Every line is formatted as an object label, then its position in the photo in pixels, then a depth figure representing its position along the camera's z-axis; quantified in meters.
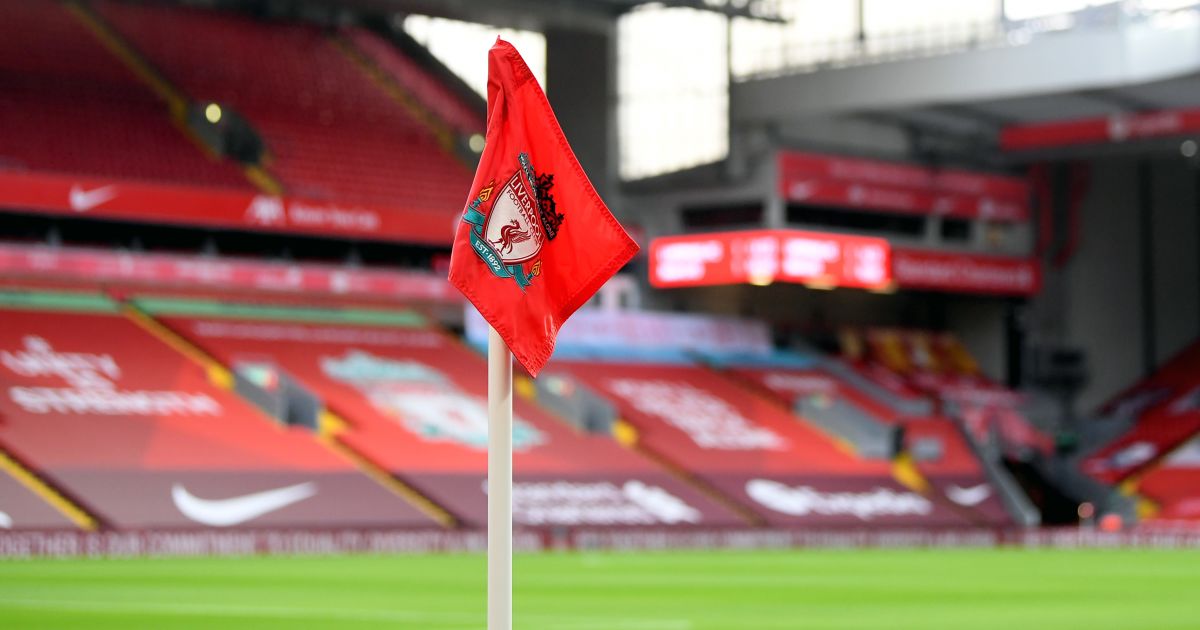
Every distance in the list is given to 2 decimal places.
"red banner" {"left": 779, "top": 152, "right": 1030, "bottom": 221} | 47.22
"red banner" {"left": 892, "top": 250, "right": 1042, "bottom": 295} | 49.69
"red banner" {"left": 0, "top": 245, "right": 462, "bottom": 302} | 37.47
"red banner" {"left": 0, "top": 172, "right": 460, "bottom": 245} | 37.22
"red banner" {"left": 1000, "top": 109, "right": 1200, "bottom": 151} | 42.88
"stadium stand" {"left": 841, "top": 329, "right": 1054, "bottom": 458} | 48.84
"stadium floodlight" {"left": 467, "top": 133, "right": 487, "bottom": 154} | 47.25
